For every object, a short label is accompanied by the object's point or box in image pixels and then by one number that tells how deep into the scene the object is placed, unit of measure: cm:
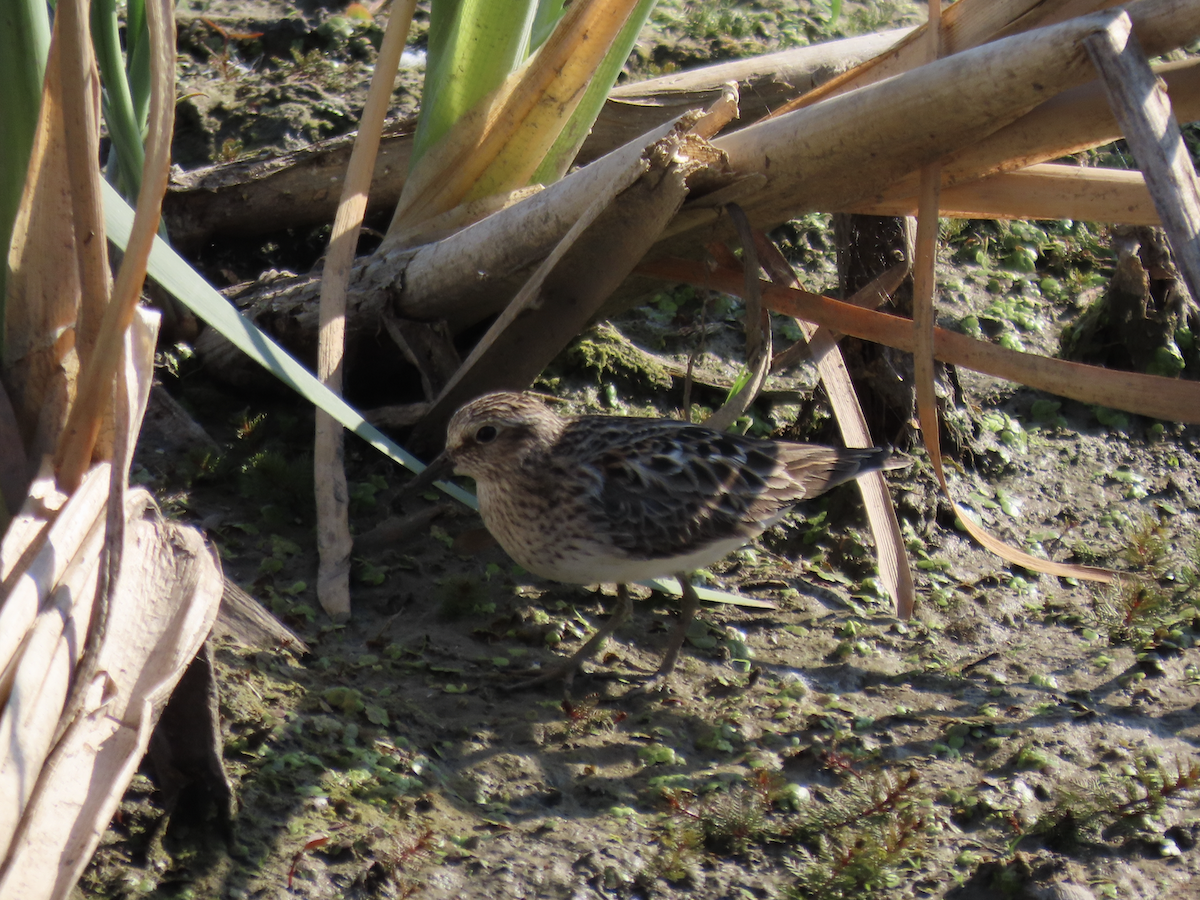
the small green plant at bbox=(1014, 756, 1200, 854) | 754
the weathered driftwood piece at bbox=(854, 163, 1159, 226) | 843
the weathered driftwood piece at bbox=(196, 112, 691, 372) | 917
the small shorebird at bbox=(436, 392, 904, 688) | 905
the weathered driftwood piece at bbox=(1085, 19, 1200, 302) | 664
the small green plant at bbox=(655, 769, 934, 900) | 701
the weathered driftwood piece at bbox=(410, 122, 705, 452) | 843
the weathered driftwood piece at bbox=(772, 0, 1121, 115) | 826
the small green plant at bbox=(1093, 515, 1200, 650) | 1012
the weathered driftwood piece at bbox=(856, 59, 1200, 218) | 774
